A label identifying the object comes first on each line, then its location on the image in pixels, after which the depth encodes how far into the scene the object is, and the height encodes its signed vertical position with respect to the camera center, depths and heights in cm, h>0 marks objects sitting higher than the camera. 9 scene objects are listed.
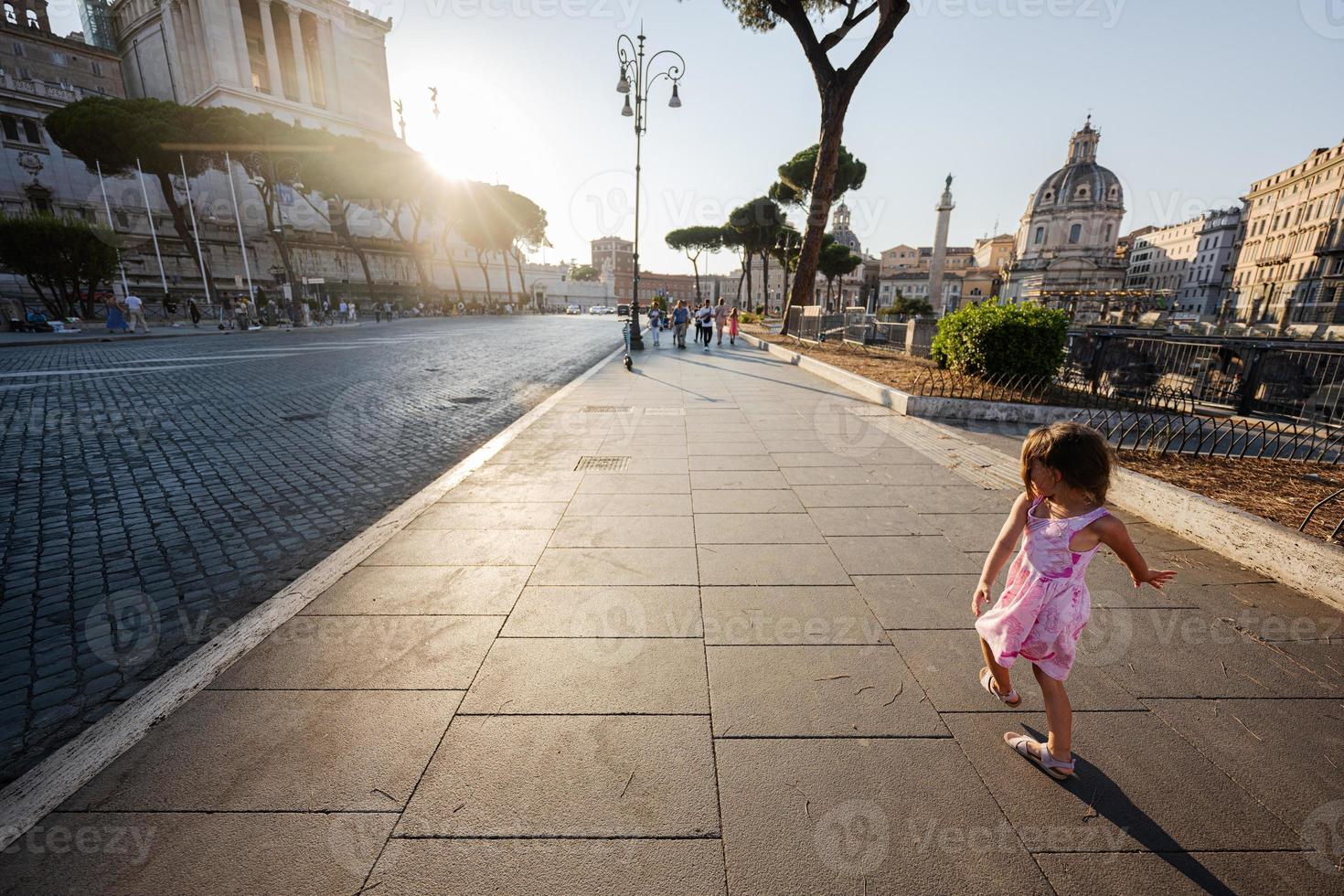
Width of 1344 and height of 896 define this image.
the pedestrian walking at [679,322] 1955 -43
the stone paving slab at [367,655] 236 -162
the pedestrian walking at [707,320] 1888 -34
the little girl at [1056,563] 184 -87
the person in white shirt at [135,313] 2121 -37
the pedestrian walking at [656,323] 1947 -45
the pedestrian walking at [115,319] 2083 -61
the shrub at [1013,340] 799 -38
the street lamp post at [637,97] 1572 +643
